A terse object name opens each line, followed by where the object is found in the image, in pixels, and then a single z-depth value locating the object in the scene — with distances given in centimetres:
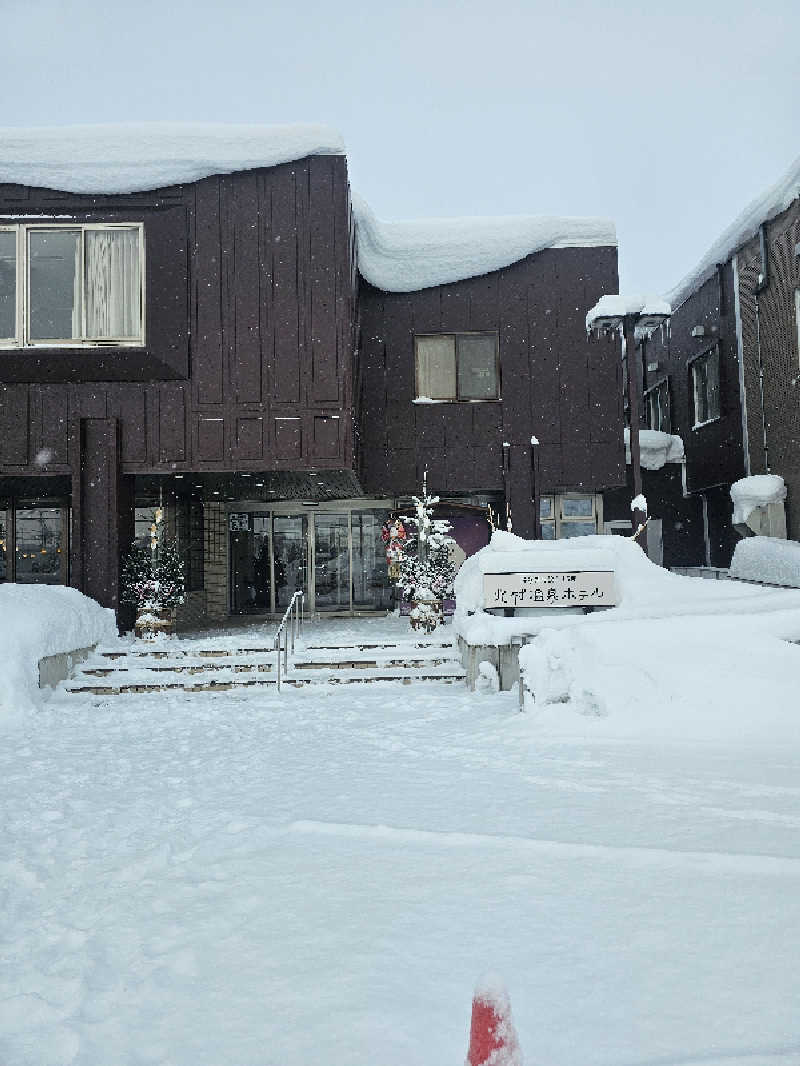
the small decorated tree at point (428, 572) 1215
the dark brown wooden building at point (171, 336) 1205
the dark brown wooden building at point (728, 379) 1498
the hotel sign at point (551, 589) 866
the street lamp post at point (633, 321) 1220
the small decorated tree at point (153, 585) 1134
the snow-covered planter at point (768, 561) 1218
